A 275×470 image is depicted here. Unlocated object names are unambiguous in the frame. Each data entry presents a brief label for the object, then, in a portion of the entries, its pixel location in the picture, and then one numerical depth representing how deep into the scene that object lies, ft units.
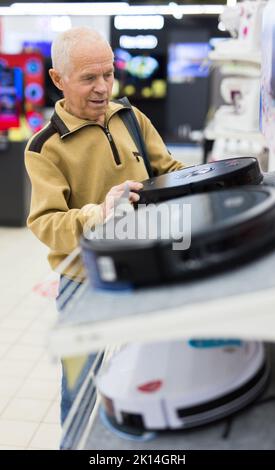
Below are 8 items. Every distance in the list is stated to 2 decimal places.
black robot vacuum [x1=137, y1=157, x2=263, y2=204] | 4.02
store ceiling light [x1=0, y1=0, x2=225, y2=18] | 19.65
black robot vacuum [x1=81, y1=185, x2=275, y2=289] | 2.72
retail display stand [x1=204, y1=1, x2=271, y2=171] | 10.93
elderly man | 4.73
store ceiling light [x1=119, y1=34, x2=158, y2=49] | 42.47
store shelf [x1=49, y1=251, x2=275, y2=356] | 2.57
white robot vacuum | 3.09
